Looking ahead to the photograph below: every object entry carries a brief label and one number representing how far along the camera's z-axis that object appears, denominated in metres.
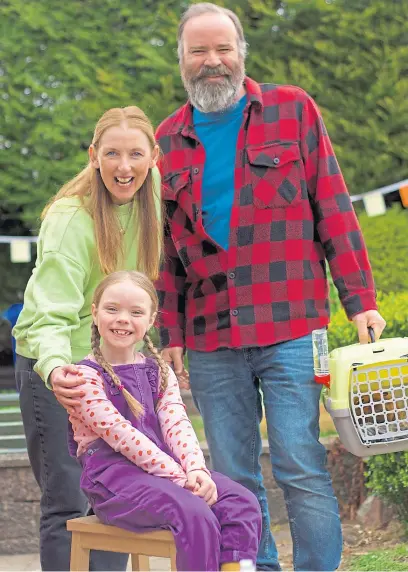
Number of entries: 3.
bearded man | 3.80
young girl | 3.14
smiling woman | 3.59
